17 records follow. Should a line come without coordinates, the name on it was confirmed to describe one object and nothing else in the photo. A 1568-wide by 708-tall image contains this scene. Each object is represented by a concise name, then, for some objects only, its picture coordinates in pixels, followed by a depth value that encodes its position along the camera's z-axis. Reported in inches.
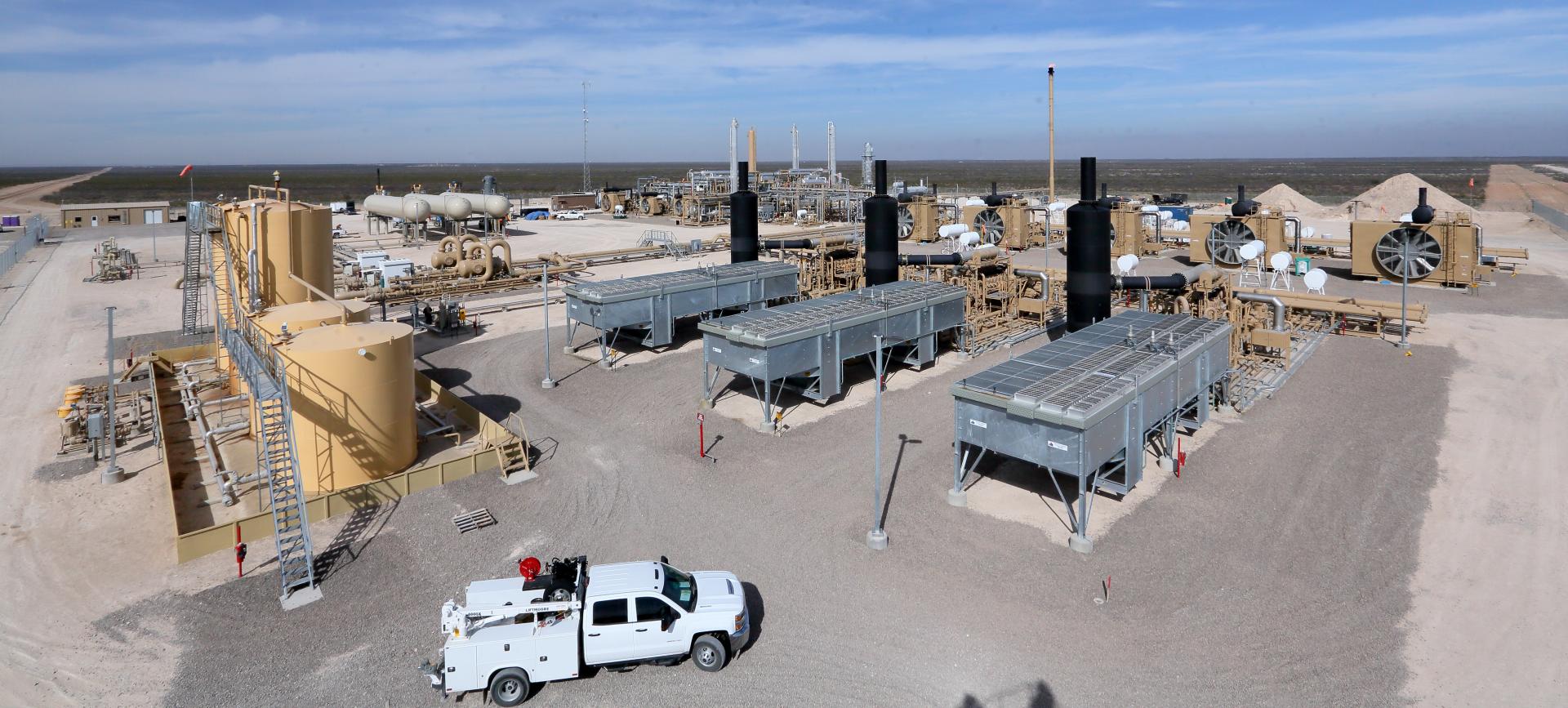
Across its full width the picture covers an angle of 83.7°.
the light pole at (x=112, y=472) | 852.6
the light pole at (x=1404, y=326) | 1289.4
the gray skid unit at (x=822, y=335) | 1023.0
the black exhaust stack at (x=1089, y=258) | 1175.6
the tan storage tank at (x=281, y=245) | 1034.1
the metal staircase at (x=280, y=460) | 655.8
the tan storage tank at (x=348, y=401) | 803.4
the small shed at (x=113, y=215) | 3476.9
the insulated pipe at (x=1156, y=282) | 1222.9
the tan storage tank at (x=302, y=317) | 923.4
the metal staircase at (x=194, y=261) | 1209.4
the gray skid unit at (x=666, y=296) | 1301.7
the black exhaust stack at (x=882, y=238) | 1483.8
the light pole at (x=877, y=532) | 700.7
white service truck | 517.3
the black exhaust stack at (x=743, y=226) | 1691.7
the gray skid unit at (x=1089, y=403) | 714.8
